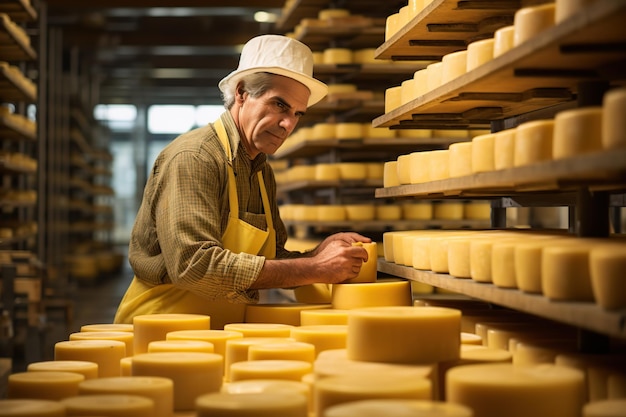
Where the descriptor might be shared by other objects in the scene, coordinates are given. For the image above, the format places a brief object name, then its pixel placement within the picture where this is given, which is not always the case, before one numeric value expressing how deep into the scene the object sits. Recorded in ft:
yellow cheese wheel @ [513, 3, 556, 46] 7.04
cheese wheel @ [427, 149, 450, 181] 9.57
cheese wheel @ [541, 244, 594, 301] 6.31
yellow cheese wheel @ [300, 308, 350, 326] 9.40
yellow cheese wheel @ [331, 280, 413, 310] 10.03
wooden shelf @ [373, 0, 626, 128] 6.08
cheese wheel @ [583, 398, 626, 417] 5.35
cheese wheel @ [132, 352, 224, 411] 7.38
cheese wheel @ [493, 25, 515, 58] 7.75
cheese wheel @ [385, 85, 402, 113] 11.89
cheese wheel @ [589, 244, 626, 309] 5.67
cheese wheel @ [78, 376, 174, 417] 6.81
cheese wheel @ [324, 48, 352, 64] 21.88
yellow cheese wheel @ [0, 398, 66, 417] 6.20
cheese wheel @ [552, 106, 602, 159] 6.08
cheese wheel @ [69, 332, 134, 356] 9.18
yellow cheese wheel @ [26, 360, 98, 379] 7.85
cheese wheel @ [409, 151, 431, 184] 10.20
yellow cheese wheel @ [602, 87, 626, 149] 5.45
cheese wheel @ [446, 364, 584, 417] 5.85
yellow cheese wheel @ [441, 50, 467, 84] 9.07
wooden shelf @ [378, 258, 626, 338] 5.50
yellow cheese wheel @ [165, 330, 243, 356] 8.77
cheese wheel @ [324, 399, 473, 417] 5.34
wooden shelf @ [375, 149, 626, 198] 5.47
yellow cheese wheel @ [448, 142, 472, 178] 8.80
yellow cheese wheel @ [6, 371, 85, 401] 7.18
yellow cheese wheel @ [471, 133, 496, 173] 8.05
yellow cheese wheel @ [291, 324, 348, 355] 8.59
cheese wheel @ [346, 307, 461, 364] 7.07
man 10.09
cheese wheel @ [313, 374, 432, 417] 5.94
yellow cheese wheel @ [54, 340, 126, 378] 8.45
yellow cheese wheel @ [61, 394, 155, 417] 6.26
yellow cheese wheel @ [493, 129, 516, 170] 7.49
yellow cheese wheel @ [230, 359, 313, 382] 7.34
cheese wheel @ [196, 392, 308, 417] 5.92
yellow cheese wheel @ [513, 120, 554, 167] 6.90
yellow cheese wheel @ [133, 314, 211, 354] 9.40
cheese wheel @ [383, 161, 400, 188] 11.66
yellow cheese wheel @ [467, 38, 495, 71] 8.36
